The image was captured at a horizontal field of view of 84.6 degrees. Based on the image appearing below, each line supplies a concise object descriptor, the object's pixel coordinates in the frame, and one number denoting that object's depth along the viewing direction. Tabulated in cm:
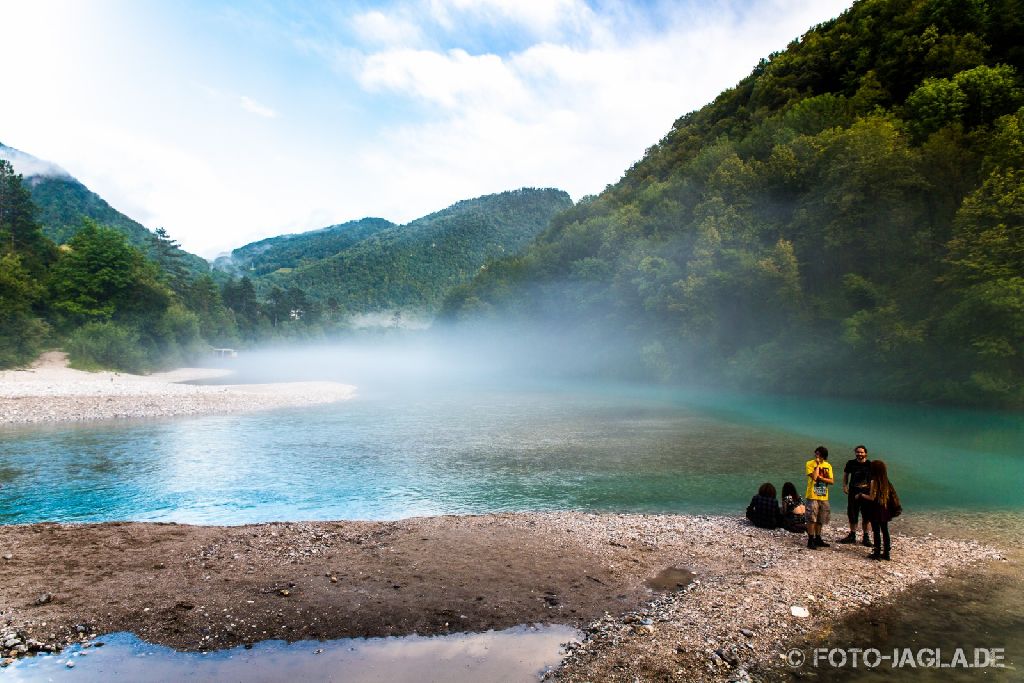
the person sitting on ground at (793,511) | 1519
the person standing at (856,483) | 1334
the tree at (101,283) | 7025
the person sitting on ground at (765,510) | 1555
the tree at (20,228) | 7538
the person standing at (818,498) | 1366
